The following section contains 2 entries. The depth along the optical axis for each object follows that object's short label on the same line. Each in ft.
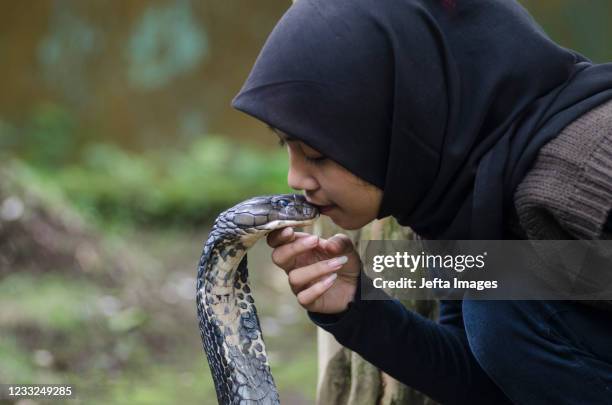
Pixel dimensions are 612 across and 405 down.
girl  13.56
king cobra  14.51
